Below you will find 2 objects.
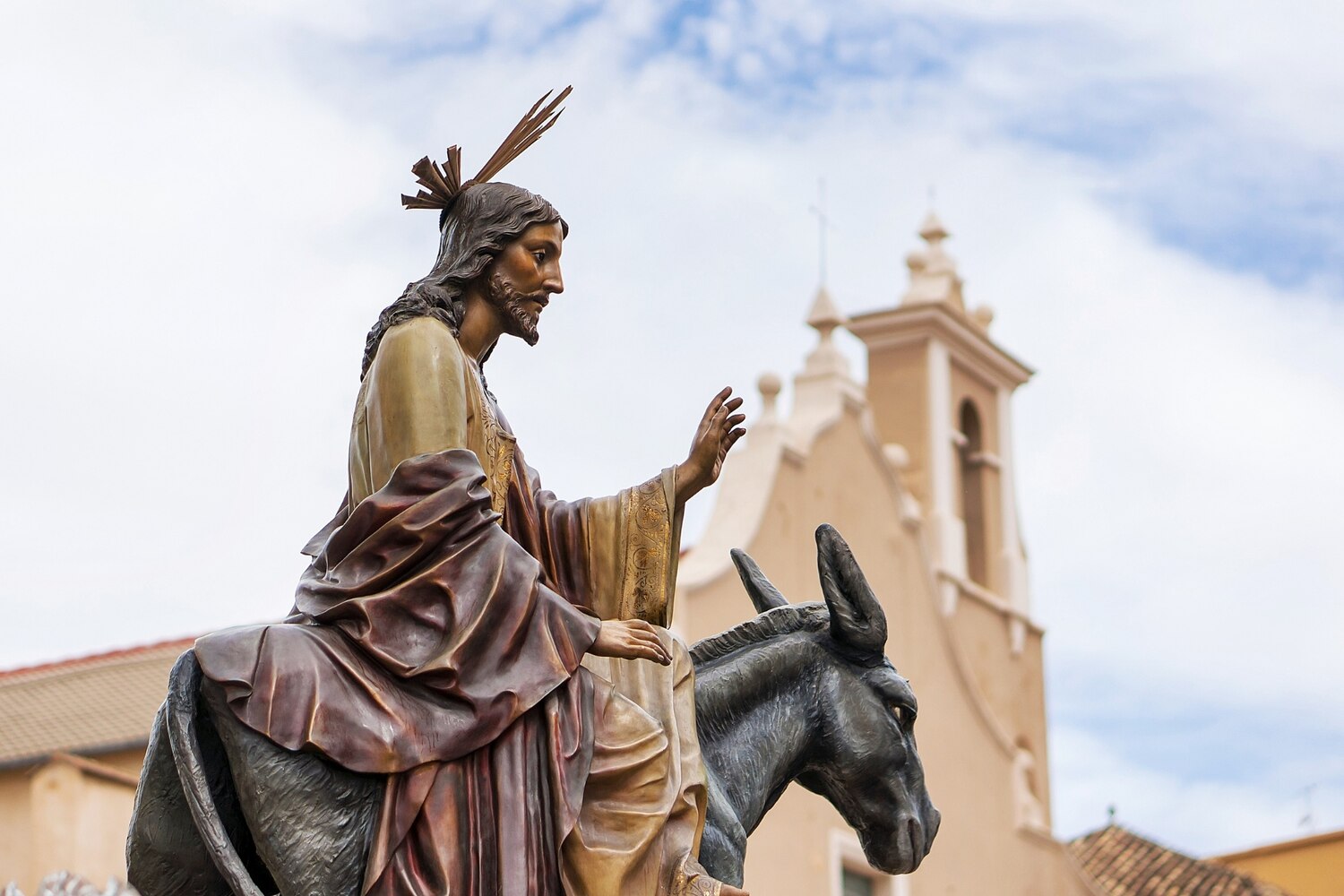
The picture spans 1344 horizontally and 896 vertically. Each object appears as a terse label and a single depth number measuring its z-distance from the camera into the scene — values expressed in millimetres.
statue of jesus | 8257
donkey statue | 8233
